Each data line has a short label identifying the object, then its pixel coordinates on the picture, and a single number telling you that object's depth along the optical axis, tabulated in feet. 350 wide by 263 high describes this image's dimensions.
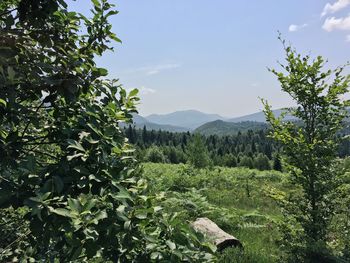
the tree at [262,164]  225.76
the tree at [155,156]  207.94
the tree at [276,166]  205.71
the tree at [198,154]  129.18
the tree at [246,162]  221.25
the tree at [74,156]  6.07
